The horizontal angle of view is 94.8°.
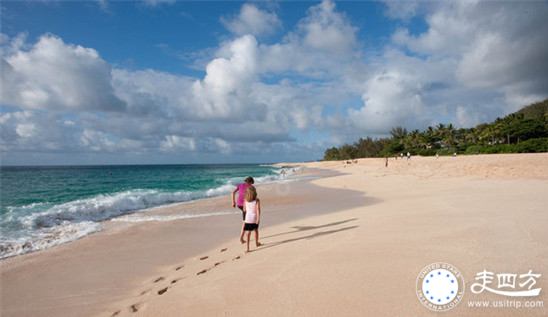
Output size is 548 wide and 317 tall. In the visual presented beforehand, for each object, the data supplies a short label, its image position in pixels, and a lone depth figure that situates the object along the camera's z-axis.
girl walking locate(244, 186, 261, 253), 6.61
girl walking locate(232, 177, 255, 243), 7.83
